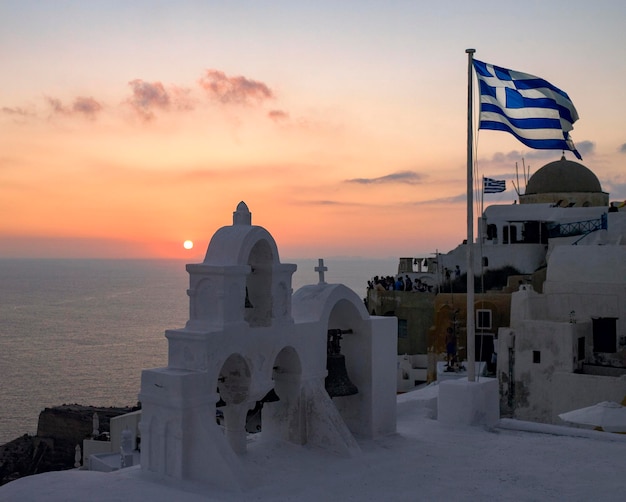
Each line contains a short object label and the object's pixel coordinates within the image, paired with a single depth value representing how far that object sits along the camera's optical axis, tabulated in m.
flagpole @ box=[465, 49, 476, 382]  14.19
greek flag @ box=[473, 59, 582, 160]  14.41
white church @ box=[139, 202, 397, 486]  9.87
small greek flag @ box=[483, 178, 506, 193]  33.72
